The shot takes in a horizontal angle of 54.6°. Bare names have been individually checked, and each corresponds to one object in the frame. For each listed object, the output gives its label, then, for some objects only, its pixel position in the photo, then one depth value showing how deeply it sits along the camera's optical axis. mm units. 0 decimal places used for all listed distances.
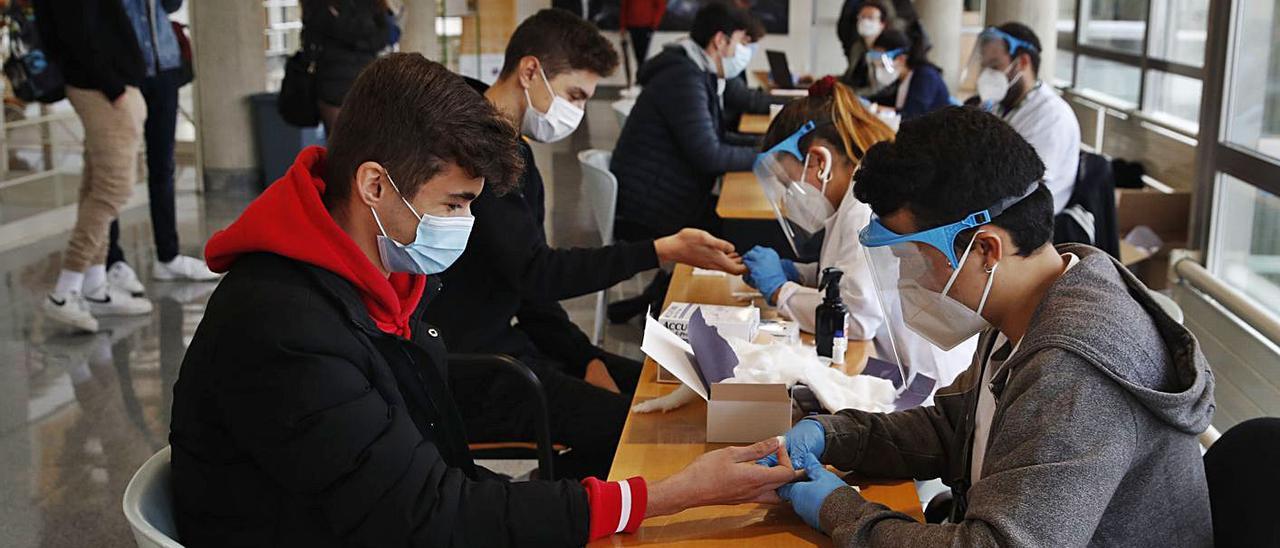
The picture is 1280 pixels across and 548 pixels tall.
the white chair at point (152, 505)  1414
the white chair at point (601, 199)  4281
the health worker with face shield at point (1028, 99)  4645
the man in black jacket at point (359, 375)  1489
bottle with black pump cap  2471
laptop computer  8359
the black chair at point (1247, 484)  1587
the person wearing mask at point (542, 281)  2631
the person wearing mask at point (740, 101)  6895
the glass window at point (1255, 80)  4348
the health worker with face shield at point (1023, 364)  1381
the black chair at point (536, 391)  2459
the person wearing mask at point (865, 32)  7637
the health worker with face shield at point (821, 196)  2623
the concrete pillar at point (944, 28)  9508
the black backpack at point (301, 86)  6398
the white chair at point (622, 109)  6113
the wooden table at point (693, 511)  1663
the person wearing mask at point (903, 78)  6605
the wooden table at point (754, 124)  6359
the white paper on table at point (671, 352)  2037
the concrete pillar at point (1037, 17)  7617
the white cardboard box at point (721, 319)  2461
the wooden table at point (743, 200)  4077
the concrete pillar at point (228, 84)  7520
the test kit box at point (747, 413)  1938
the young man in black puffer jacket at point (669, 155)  4805
